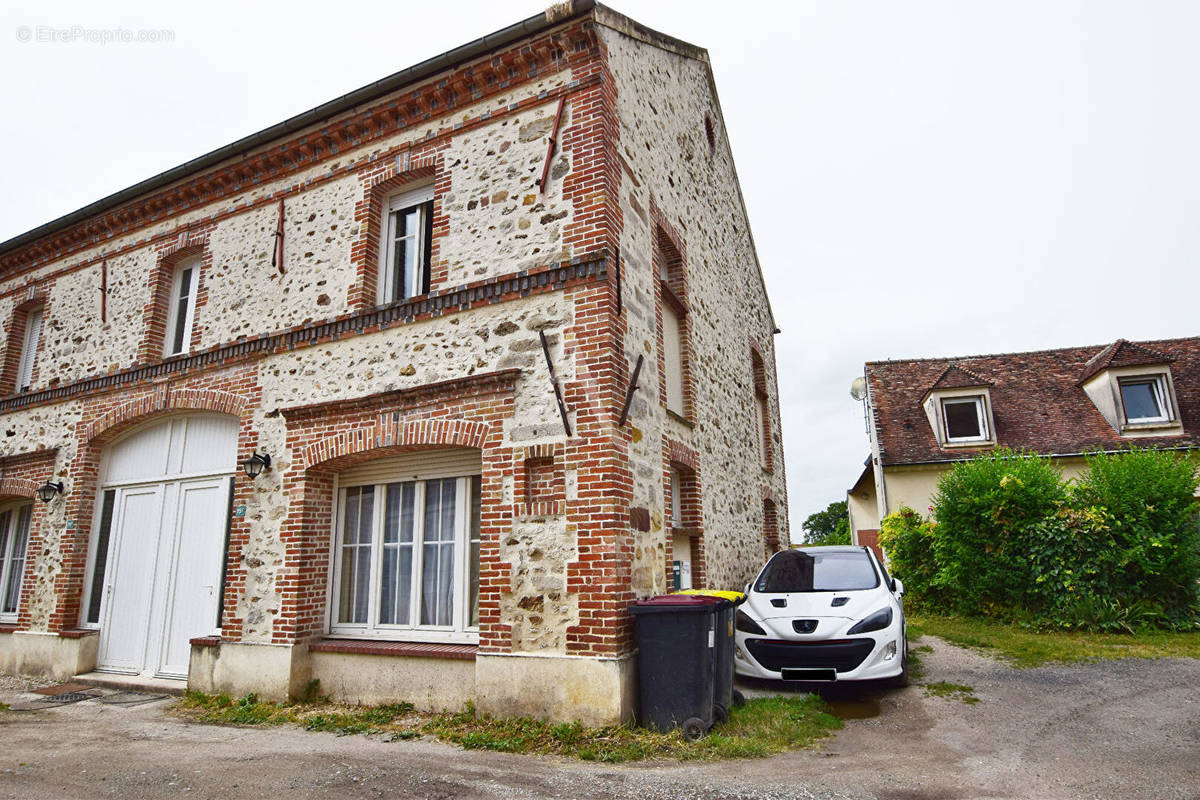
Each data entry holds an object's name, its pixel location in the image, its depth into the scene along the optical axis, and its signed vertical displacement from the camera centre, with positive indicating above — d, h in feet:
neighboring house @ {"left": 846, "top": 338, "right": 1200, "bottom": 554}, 47.47 +9.79
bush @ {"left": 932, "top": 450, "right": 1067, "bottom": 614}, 34.01 +1.13
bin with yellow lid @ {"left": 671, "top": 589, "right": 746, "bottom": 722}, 18.48 -2.98
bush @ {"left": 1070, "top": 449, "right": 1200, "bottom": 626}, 31.81 +0.29
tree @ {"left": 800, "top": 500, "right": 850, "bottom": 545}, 136.87 +5.65
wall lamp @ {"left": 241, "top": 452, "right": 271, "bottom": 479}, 24.82 +3.44
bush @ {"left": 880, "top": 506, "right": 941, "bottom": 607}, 38.47 -0.40
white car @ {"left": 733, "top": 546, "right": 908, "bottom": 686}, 20.90 -2.47
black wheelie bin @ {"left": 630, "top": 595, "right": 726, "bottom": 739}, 17.49 -2.84
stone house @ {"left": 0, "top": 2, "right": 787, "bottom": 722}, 19.97 +5.70
